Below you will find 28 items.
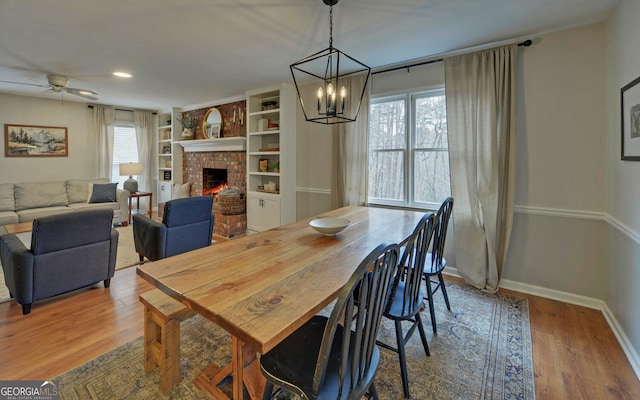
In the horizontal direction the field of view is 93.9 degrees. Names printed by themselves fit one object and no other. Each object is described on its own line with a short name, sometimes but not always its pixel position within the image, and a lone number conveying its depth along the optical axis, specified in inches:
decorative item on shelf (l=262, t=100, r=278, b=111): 194.2
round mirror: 228.7
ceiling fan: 155.8
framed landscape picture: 205.6
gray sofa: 185.3
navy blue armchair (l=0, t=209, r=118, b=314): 95.5
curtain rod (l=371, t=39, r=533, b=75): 108.3
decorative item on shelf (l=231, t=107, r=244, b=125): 213.3
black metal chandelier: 142.2
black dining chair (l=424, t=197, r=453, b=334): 85.0
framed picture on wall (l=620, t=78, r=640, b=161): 74.0
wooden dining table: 40.0
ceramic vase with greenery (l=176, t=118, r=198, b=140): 247.6
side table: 230.9
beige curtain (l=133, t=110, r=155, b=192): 269.6
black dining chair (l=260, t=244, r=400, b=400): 38.1
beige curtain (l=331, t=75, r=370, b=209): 148.2
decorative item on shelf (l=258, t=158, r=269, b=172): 198.1
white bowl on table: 77.4
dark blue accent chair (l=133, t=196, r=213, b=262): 127.5
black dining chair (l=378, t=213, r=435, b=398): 62.3
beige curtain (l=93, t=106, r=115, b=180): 243.0
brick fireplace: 198.5
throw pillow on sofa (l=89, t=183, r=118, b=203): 215.3
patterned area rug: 65.5
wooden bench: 65.4
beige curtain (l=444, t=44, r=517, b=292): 111.4
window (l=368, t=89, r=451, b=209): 134.9
